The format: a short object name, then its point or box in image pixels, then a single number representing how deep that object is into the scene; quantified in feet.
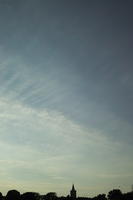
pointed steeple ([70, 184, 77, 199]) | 611.06
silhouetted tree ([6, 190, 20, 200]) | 431.43
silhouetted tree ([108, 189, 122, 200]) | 596.78
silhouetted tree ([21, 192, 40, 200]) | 478.43
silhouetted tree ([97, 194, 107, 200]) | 572.83
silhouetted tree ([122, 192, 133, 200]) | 514.11
